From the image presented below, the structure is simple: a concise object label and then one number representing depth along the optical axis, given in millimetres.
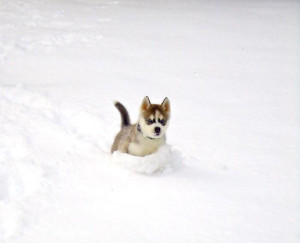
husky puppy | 3500
